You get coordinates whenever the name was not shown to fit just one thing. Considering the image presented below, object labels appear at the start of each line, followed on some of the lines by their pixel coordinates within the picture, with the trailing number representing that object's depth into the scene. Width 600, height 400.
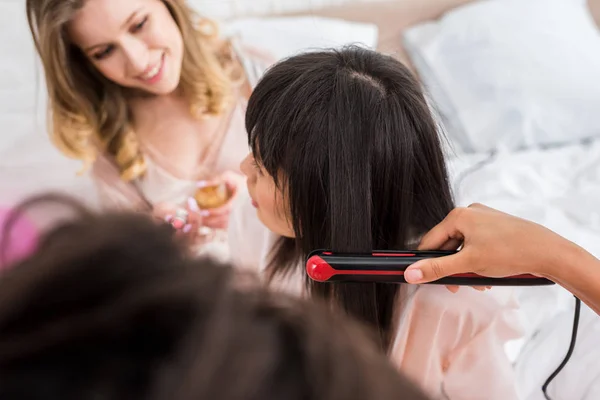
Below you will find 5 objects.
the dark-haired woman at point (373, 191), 0.52
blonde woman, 0.84
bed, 0.95
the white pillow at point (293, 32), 1.11
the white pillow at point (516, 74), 1.11
